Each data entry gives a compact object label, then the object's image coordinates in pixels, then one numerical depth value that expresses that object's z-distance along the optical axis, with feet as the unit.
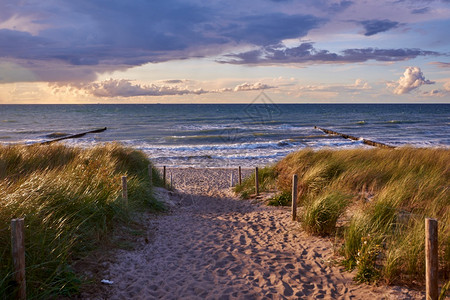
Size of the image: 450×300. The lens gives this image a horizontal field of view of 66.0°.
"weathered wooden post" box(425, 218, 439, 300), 15.20
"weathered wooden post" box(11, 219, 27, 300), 14.29
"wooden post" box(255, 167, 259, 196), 44.78
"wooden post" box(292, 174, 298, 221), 31.21
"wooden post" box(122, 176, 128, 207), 30.17
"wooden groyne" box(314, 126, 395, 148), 99.40
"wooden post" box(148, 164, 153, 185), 48.19
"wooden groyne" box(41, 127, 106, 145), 137.69
